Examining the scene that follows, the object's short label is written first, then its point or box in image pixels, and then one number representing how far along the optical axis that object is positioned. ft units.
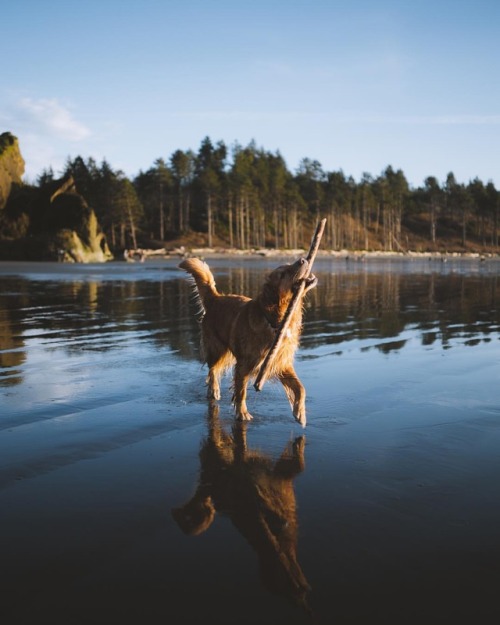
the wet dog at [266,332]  20.01
